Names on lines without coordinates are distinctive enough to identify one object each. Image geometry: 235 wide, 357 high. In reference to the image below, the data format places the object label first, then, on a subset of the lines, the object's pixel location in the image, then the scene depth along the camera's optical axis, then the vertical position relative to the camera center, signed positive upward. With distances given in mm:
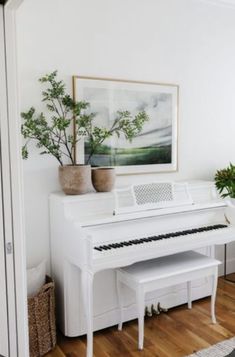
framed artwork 2941 +281
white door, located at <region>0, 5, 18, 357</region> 1826 -502
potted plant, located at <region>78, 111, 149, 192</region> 2738 +148
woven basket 2395 -1185
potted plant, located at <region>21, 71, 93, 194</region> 2594 +155
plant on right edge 3270 -295
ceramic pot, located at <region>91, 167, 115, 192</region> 2730 -223
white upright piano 2381 -666
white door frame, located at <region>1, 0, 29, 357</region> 1831 -274
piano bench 2453 -899
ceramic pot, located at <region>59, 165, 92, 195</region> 2594 -205
